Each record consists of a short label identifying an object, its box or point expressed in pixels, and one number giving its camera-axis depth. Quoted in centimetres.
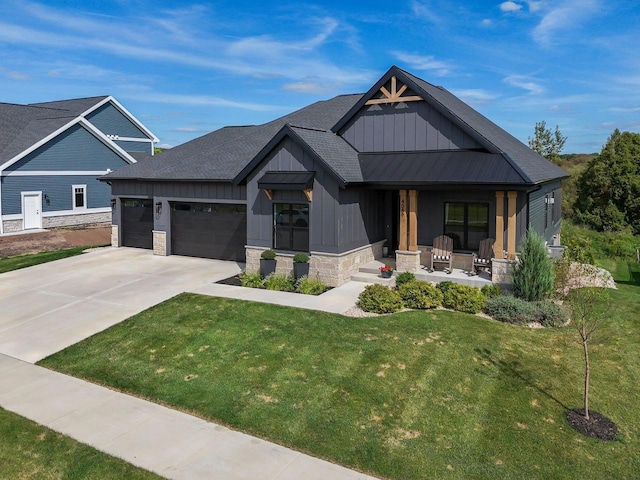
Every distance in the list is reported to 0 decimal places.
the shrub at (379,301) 1286
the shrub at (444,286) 1378
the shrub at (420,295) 1313
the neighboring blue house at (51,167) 2872
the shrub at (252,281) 1583
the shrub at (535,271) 1307
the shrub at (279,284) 1546
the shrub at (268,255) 1636
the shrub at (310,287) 1485
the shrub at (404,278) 1461
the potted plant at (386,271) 1564
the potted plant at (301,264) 1577
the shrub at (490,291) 1363
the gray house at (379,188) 1544
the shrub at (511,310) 1223
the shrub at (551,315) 1209
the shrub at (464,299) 1296
